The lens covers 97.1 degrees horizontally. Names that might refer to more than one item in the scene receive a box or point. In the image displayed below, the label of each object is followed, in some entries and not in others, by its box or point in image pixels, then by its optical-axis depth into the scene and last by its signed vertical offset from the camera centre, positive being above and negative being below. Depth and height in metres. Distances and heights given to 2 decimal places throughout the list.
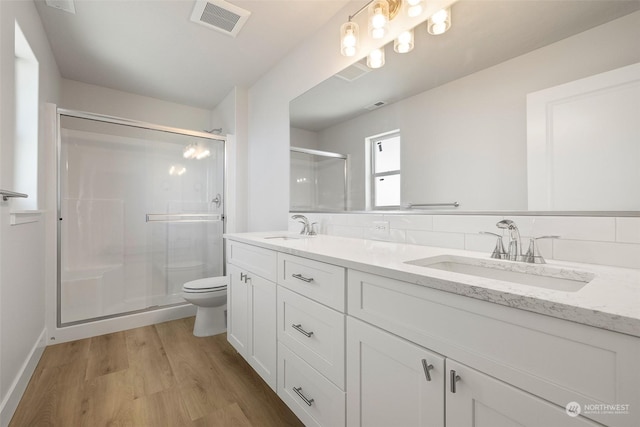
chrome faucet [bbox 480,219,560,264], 0.93 -0.12
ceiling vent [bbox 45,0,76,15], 1.74 +1.32
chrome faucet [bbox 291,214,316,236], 1.96 -0.09
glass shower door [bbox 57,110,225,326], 2.39 +0.02
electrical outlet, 1.54 -0.07
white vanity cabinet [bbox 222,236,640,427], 0.49 -0.34
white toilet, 2.19 -0.71
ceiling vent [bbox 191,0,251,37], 1.80 +1.35
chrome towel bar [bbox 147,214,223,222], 2.79 -0.02
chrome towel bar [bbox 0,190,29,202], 1.22 +0.10
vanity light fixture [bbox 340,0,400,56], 1.48 +1.05
